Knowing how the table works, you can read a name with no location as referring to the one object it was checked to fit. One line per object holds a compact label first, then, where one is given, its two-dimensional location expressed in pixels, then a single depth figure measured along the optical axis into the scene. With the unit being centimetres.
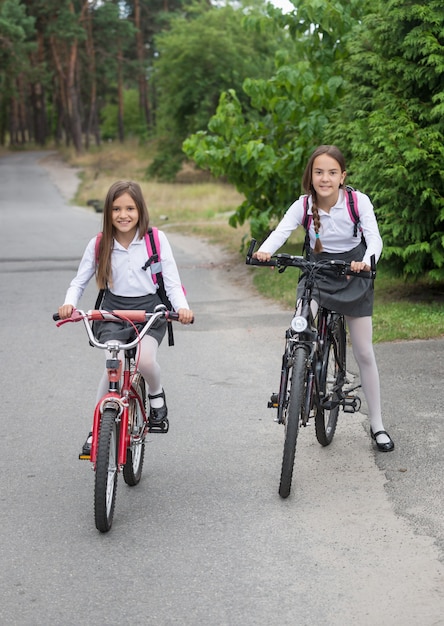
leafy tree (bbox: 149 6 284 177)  7292
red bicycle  846
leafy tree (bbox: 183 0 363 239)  2431
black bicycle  928
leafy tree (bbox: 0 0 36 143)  8281
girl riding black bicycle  1008
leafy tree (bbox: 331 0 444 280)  1789
